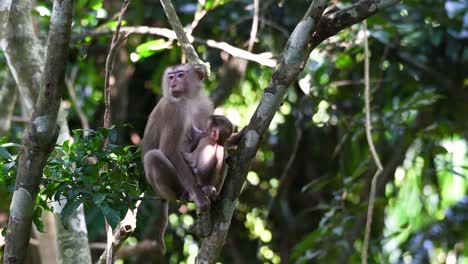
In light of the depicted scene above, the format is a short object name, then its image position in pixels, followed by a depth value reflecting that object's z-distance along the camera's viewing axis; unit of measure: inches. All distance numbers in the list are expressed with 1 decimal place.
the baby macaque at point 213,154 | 410.0
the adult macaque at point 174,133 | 408.2
